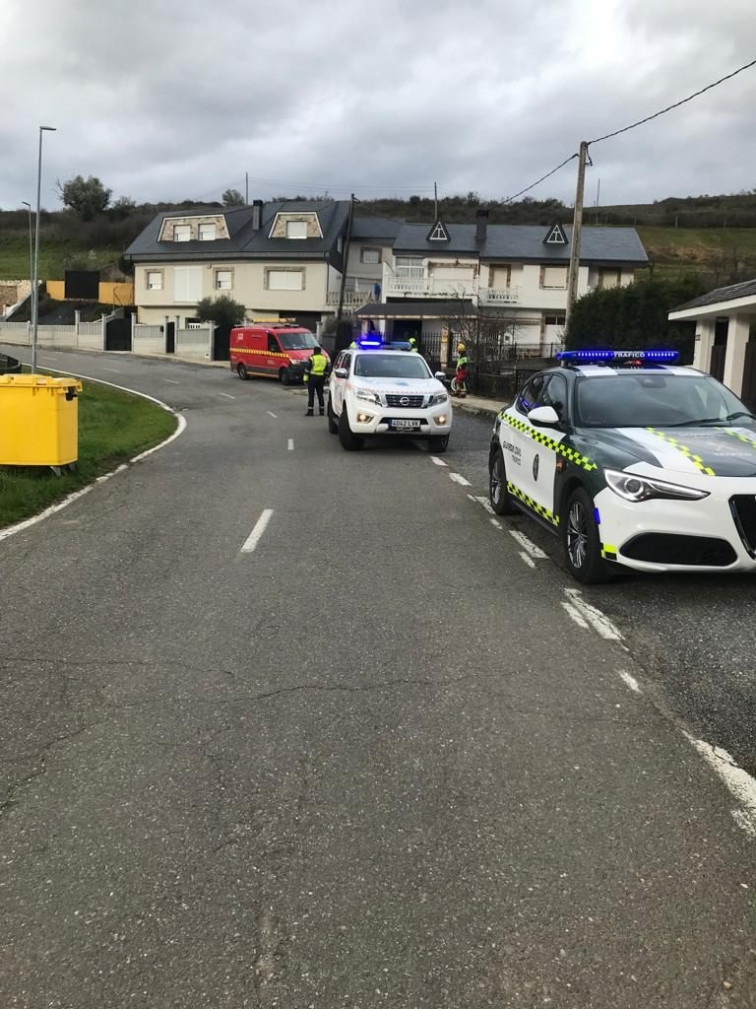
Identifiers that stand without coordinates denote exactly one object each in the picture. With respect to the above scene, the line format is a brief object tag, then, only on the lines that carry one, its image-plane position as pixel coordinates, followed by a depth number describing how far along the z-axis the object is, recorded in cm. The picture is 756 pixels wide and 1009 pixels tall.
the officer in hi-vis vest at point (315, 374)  2502
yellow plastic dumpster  1160
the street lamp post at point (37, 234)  2958
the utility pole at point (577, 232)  2365
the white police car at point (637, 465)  616
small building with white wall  1767
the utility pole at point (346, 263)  5381
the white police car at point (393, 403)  1593
